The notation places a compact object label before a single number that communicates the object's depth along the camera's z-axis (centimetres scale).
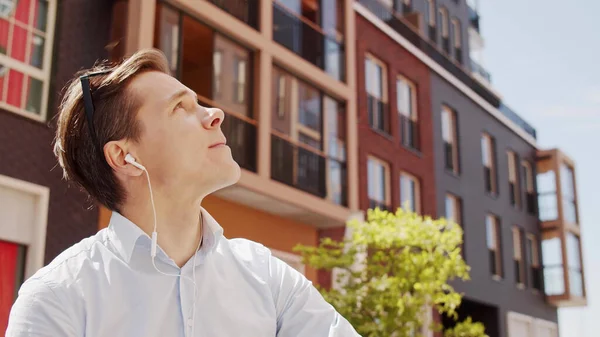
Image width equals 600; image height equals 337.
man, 182
